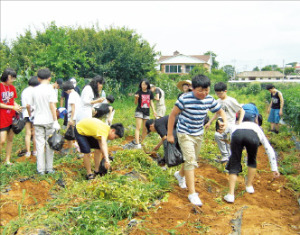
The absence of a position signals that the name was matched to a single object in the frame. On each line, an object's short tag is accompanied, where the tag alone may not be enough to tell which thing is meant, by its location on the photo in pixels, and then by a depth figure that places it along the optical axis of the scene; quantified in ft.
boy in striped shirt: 11.80
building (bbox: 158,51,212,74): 175.63
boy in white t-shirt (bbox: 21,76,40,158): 18.04
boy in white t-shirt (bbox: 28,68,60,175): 15.64
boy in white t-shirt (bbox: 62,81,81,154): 18.33
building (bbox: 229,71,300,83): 199.21
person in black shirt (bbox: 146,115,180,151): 15.02
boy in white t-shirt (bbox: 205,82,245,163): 16.42
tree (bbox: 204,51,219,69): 235.81
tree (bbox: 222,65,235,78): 211.00
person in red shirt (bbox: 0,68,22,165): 16.22
